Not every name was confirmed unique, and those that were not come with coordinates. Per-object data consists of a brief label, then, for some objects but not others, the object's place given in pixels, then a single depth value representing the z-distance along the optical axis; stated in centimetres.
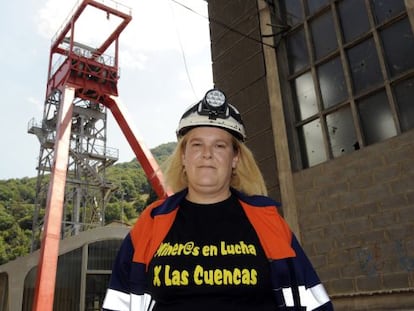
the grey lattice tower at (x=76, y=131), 1153
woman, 136
